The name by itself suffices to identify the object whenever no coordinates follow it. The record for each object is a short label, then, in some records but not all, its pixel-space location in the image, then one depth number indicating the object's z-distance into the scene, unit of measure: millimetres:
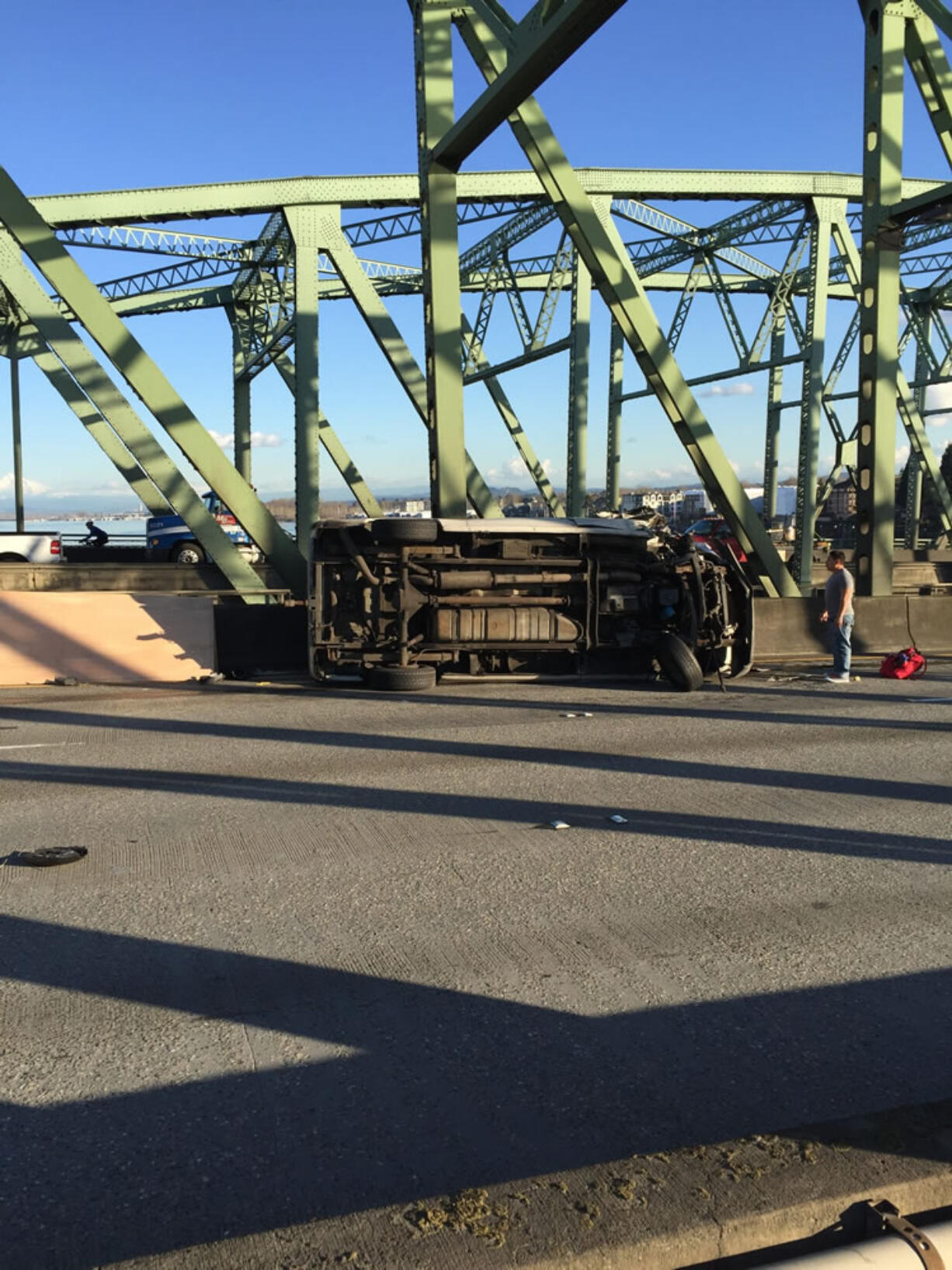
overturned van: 11273
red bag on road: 12125
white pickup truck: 26031
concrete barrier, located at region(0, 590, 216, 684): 11484
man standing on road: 11750
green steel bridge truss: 12562
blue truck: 28750
